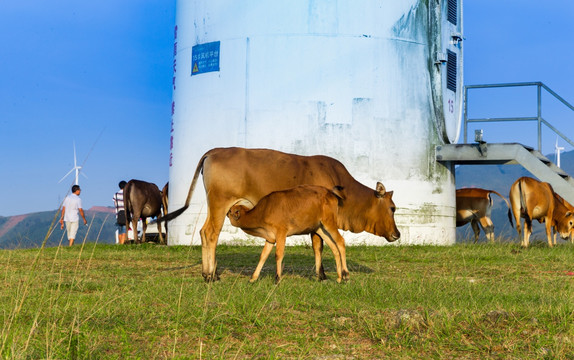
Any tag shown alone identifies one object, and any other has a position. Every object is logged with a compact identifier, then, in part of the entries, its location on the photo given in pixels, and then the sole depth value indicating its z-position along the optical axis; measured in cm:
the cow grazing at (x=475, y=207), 2423
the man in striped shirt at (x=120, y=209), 2492
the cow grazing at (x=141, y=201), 2384
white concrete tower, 1994
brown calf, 980
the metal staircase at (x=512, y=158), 1938
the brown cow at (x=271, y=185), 1099
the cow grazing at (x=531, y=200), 2039
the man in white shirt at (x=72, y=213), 2312
